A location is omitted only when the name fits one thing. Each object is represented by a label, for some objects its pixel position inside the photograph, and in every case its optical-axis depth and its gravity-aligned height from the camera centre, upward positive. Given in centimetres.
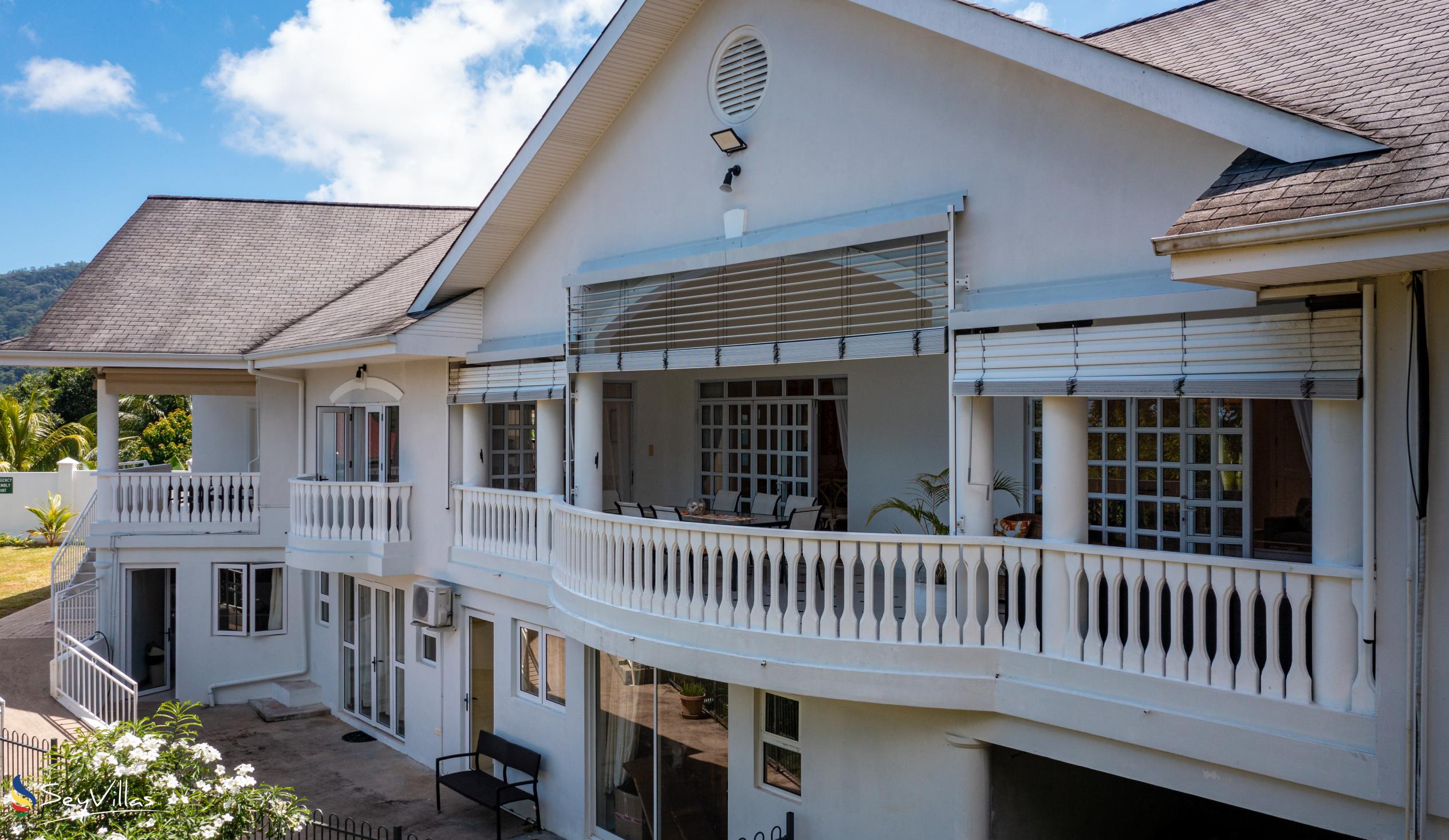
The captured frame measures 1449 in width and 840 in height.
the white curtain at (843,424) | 1295 -6
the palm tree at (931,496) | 909 -82
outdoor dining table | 1147 -118
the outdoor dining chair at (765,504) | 1345 -115
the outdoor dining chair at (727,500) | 1391 -113
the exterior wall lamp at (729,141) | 1022 +285
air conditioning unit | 1441 -268
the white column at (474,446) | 1434 -38
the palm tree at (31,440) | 3703 -73
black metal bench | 1278 -476
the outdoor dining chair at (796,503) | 1319 -110
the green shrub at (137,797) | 646 -255
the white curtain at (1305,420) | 736 +0
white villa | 597 -14
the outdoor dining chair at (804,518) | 1056 -104
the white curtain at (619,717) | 1181 -355
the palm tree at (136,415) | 4116 +24
